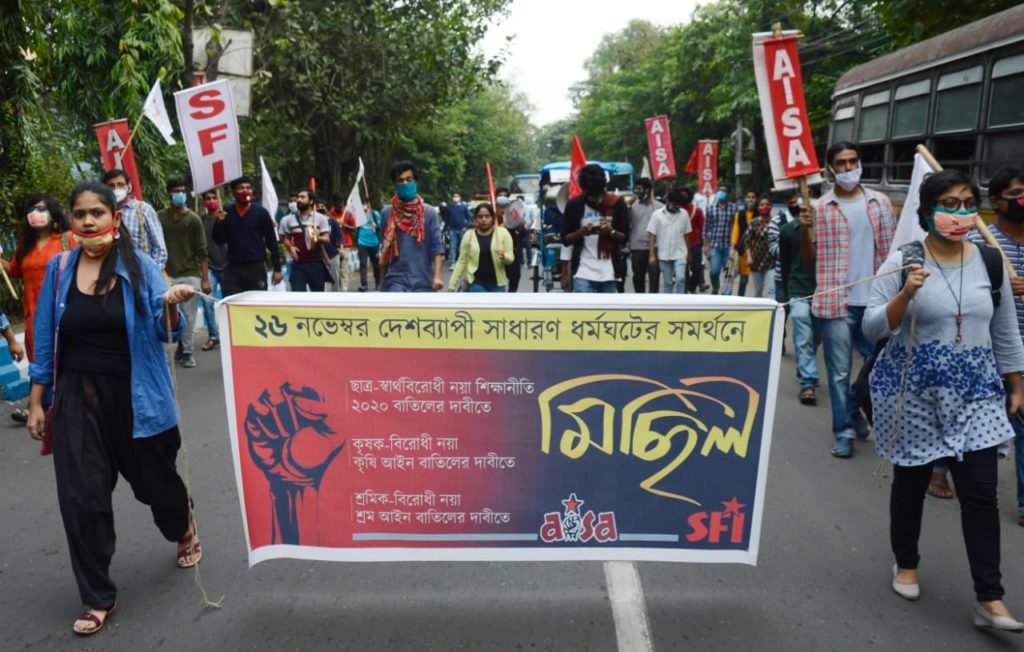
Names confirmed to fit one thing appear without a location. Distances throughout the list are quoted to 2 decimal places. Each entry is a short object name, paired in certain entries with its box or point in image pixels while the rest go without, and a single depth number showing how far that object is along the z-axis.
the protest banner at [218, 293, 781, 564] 3.21
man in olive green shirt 8.15
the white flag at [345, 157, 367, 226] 10.68
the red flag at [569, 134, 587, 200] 11.32
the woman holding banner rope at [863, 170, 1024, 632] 3.23
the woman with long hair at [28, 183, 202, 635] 3.30
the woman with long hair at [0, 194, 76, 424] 5.93
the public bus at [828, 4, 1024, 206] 7.34
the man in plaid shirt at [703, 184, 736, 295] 11.98
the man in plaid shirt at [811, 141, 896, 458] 5.46
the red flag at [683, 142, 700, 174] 21.58
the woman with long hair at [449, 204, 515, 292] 7.88
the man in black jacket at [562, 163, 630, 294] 7.17
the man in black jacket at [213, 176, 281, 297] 8.34
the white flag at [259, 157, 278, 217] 9.52
